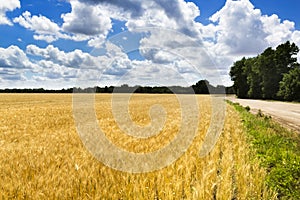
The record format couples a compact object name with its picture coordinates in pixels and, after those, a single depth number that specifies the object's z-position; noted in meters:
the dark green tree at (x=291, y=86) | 57.56
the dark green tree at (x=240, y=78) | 93.36
